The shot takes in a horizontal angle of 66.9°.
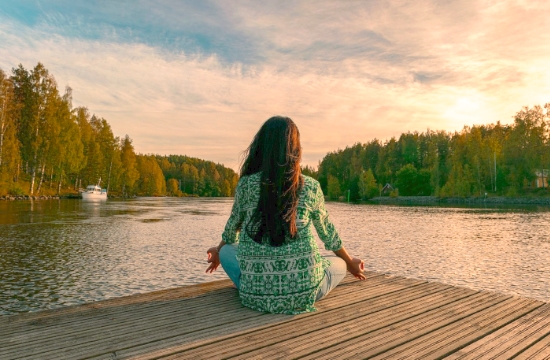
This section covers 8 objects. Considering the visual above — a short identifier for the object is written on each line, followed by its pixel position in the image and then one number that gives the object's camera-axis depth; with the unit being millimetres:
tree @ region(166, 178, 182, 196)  130888
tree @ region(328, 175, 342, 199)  119688
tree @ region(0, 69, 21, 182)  44738
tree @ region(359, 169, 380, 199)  106000
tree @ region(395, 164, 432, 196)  99188
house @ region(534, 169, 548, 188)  67869
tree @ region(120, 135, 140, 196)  80000
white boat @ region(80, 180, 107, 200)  60656
